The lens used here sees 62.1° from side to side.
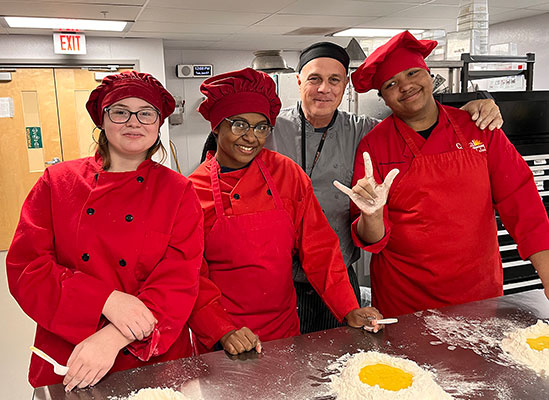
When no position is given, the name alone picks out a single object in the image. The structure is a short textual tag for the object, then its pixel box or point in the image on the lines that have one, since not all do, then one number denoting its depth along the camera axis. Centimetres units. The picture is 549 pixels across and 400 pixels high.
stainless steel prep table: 110
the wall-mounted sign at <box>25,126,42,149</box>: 589
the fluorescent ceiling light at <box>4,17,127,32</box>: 459
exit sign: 533
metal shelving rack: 293
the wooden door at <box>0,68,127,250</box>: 579
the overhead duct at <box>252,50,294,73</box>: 438
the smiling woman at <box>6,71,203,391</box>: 122
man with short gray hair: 193
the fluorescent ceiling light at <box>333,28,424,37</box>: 564
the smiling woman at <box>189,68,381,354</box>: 152
